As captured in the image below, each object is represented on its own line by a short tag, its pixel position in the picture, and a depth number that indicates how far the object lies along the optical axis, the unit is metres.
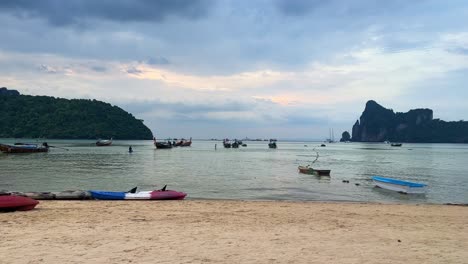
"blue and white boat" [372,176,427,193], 27.61
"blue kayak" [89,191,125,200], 19.22
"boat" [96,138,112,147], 122.31
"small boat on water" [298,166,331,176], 38.56
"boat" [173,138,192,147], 139.40
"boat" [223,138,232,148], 133.48
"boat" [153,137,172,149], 109.62
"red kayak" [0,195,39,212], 14.09
